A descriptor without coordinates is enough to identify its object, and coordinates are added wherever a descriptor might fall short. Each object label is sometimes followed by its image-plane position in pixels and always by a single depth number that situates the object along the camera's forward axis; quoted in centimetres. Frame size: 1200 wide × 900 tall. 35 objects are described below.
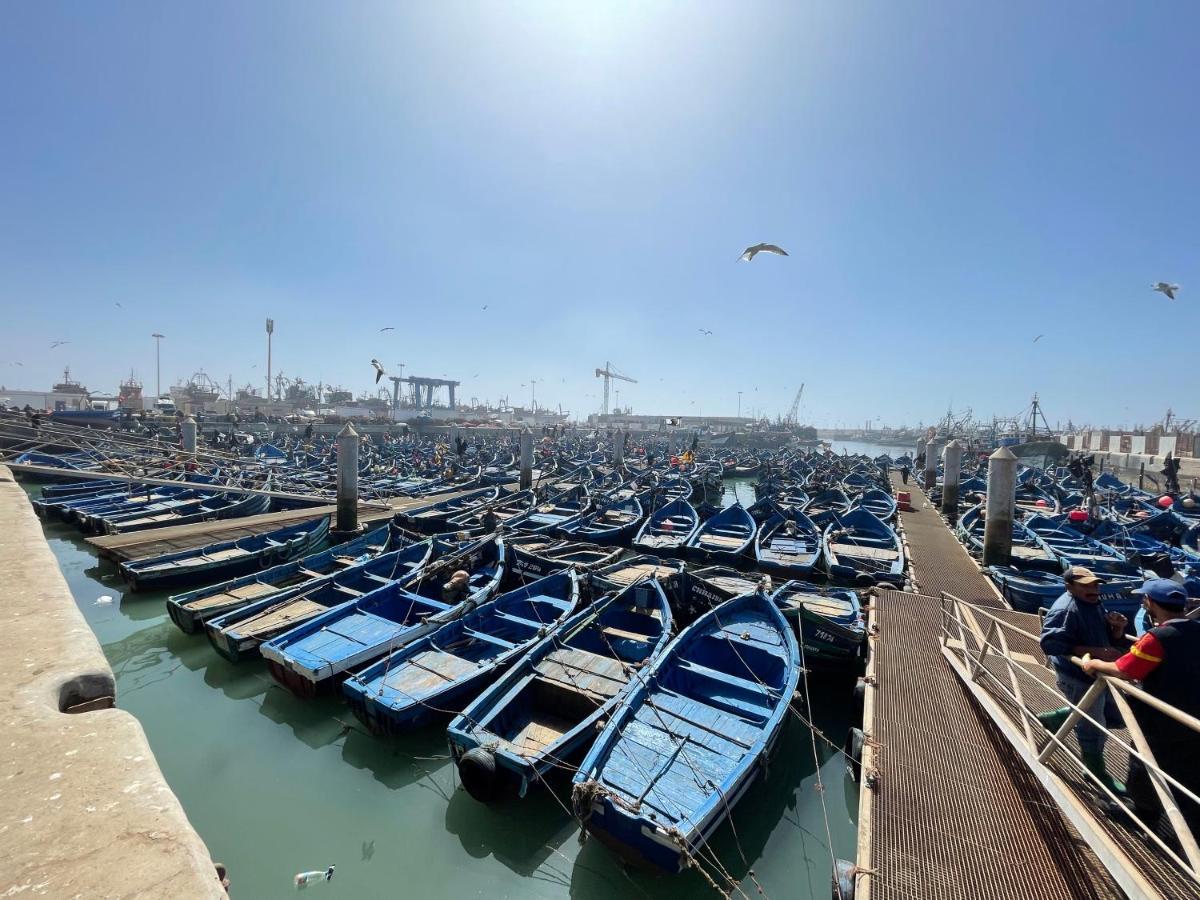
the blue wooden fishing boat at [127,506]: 2177
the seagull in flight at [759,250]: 1573
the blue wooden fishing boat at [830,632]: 1065
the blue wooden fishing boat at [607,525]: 2138
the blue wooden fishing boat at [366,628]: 997
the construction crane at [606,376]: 16112
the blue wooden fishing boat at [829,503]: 2762
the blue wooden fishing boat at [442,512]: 2250
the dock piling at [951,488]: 2686
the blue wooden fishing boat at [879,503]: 2605
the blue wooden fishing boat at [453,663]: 891
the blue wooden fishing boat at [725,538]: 1884
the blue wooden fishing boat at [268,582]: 1233
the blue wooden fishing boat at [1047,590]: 1198
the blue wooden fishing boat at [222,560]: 1518
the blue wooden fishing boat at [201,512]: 2119
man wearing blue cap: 424
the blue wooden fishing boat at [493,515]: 2164
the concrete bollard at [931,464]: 3800
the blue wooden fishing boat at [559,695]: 753
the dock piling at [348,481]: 2103
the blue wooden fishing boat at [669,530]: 1977
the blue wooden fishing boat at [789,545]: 1702
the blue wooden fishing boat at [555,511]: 2261
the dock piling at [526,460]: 3325
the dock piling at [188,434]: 3745
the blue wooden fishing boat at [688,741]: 634
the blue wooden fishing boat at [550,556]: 1558
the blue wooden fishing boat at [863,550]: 1602
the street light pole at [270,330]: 7762
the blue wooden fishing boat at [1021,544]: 1750
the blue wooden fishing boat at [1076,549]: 1581
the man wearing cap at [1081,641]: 529
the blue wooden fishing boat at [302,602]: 1118
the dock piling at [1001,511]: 1769
